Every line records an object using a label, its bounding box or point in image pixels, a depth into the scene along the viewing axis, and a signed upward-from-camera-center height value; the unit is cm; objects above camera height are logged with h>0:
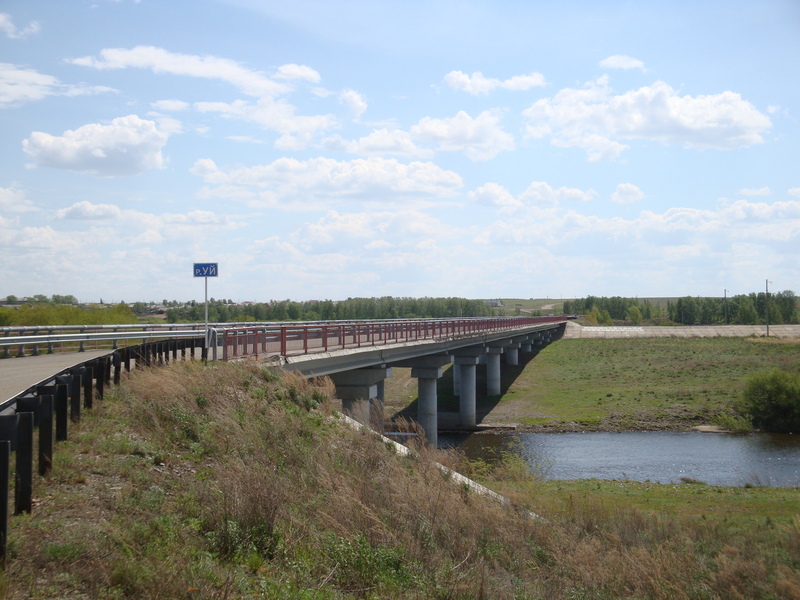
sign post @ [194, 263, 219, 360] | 2123 +126
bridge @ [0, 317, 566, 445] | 1919 -161
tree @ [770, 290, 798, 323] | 18015 -213
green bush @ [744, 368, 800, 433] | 4431 -699
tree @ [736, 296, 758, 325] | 16362 -413
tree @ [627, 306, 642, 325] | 17625 -387
